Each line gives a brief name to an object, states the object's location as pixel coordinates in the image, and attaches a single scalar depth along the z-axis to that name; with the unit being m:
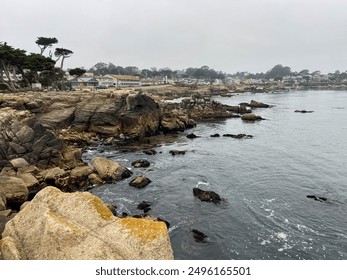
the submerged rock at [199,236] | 17.62
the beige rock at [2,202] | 16.65
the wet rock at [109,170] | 27.44
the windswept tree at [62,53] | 74.00
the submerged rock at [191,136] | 49.54
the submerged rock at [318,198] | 23.69
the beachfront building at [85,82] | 117.56
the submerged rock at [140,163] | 32.62
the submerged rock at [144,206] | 21.68
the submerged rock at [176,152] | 38.20
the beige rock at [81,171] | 26.12
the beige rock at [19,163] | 25.80
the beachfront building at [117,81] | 137.32
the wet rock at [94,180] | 26.39
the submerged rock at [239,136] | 49.50
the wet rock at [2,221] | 11.69
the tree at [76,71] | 73.00
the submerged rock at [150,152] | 38.10
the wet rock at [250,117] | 69.81
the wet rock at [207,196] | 23.31
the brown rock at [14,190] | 20.02
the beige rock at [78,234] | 8.17
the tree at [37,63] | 58.94
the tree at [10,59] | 55.44
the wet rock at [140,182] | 25.97
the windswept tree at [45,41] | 71.46
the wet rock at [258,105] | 98.19
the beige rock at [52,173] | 24.91
